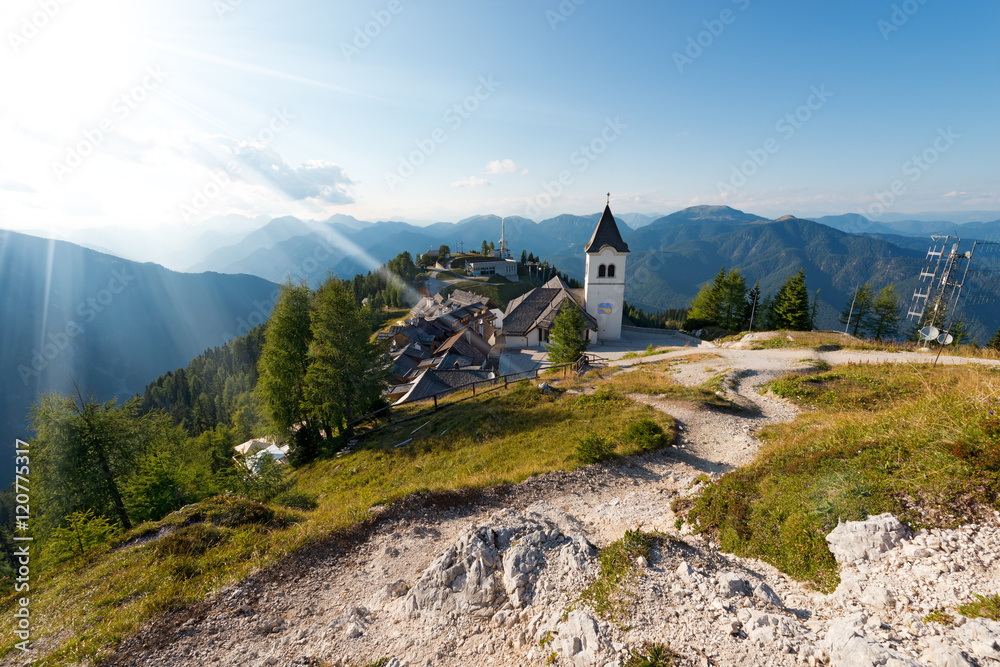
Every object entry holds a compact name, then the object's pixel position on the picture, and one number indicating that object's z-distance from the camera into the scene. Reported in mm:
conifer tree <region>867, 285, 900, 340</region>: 47344
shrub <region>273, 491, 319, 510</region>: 13070
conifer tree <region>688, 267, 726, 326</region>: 53969
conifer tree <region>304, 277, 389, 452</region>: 20719
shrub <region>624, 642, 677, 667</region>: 4844
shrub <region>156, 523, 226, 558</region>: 8531
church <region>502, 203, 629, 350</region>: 42906
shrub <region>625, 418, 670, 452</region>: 12578
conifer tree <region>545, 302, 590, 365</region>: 31531
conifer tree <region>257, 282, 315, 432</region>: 21109
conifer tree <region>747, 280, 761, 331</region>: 51062
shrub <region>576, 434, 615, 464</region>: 12117
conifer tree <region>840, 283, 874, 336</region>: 47812
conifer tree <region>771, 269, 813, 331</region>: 47344
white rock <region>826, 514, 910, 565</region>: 5668
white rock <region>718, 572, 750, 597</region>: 5824
